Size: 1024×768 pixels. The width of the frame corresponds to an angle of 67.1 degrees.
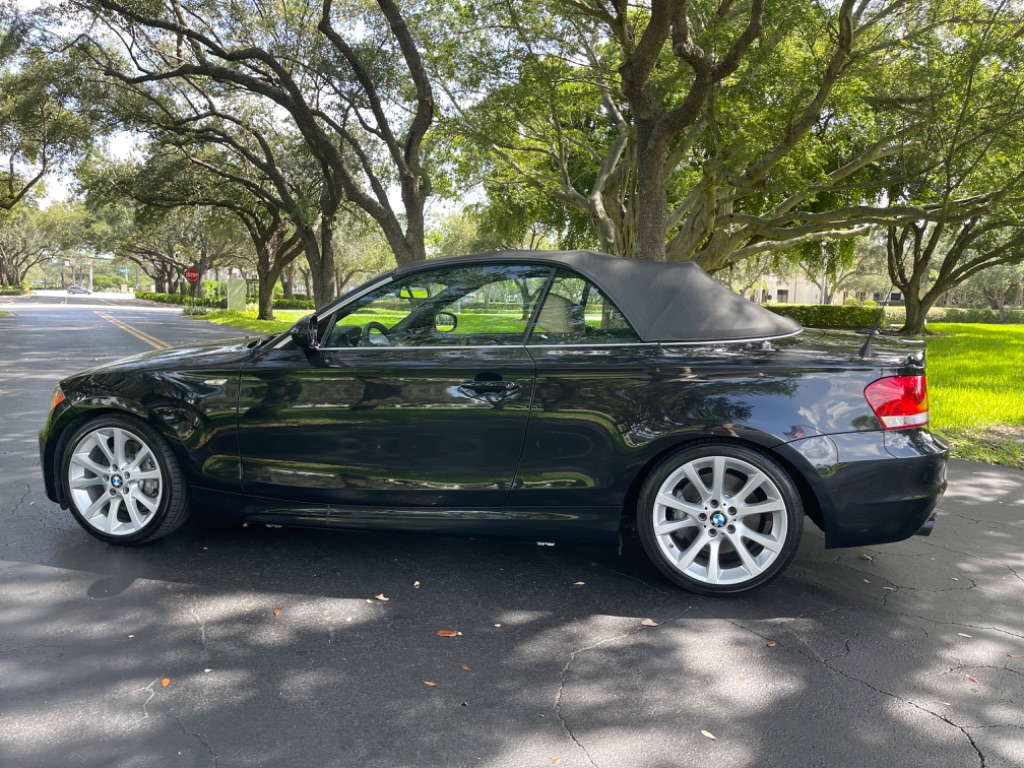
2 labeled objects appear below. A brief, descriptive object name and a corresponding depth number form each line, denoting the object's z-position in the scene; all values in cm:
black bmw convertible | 362
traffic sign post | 3572
